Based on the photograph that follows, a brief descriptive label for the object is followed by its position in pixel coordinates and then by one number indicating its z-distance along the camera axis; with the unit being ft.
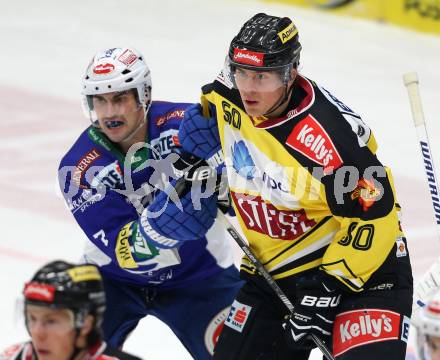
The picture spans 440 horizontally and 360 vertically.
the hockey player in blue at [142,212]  32.96
